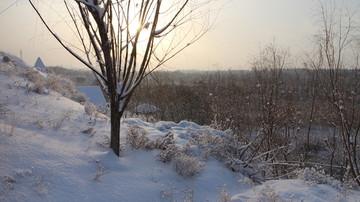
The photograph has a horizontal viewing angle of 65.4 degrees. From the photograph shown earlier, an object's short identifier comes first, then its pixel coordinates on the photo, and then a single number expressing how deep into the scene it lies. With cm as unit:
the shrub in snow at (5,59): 965
